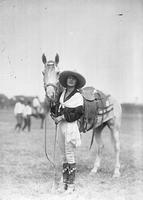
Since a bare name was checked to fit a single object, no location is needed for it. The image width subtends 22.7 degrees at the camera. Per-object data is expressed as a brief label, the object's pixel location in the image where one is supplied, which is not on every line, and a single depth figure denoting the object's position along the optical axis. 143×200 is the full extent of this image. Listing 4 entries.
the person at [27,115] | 9.24
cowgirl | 3.55
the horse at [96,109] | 3.50
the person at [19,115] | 8.77
